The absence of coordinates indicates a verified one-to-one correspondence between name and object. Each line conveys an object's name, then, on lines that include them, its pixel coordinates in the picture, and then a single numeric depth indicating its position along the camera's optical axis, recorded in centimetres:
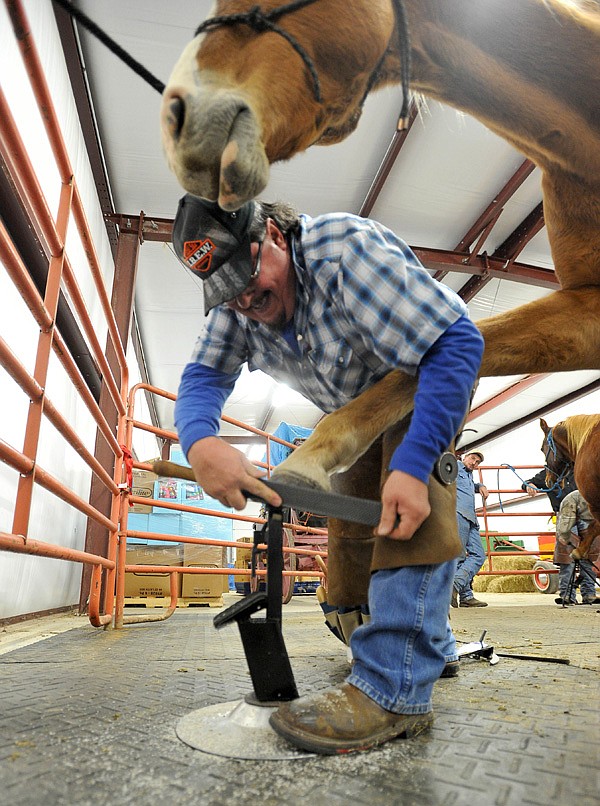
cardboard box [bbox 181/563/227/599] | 504
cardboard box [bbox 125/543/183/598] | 470
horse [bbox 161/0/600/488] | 108
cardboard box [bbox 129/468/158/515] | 487
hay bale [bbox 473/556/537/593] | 873
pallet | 465
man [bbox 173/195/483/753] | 100
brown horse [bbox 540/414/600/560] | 281
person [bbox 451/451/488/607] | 511
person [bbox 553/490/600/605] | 520
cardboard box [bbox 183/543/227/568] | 506
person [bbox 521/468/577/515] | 541
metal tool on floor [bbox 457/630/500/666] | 187
